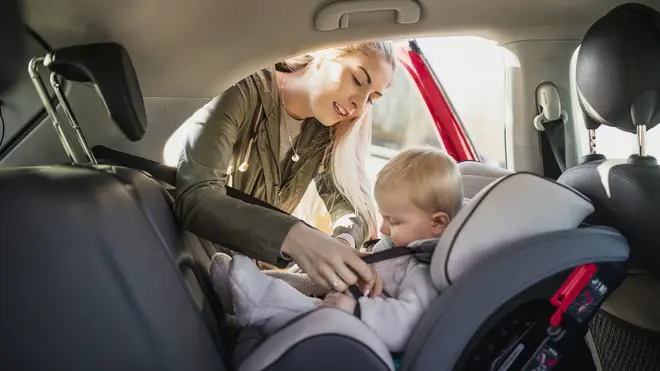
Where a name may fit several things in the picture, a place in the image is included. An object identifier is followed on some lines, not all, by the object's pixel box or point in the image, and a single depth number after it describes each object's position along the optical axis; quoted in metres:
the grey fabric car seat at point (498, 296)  1.01
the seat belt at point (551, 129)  1.76
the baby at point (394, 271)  1.14
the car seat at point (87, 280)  0.88
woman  1.13
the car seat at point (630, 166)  1.27
